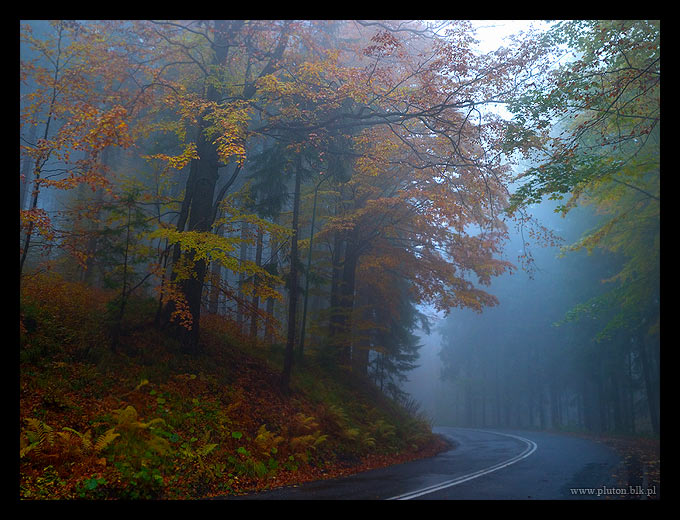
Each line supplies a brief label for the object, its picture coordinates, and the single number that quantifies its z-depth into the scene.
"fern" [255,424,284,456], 10.36
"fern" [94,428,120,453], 7.70
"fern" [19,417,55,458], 7.26
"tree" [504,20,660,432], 9.55
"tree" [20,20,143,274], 9.05
